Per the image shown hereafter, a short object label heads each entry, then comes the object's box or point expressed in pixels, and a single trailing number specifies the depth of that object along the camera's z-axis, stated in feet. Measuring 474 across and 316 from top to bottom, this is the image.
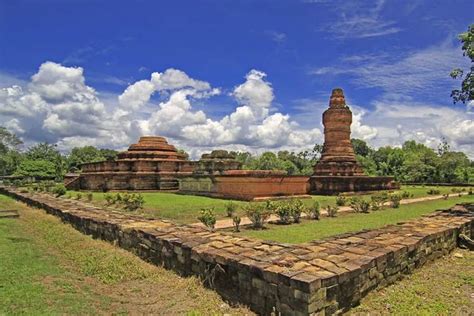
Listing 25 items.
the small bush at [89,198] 41.97
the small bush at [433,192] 62.05
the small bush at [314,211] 30.53
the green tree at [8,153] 146.84
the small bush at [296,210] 28.53
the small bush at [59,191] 48.06
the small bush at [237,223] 24.70
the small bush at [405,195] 53.72
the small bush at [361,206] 35.47
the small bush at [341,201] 41.96
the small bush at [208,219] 24.09
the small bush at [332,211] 32.30
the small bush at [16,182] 82.38
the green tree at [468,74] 29.68
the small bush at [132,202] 34.32
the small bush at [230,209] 31.53
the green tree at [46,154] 151.43
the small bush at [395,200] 39.86
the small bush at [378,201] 37.58
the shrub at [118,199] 37.83
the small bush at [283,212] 28.22
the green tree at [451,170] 108.58
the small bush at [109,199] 39.04
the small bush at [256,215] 26.25
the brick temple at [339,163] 57.77
